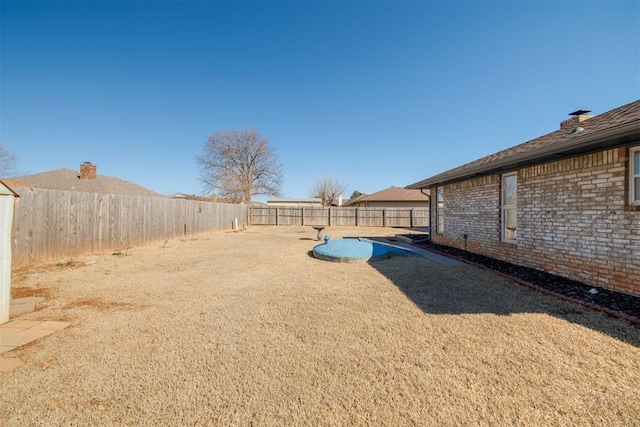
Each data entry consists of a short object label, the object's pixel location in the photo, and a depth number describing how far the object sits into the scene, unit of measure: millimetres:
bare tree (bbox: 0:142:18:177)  22614
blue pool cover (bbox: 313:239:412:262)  7512
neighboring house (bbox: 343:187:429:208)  27047
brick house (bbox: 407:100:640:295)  4074
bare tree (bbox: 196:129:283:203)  30703
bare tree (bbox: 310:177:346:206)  48775
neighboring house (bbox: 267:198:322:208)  40719
